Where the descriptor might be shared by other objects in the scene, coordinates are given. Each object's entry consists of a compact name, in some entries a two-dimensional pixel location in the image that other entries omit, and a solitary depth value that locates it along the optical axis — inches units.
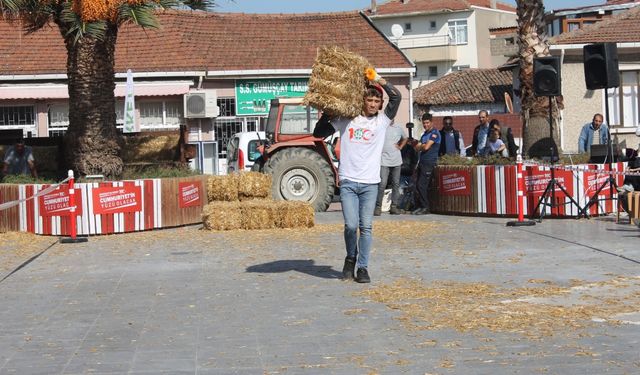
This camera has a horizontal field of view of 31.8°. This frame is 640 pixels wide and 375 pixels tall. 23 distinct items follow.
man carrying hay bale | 440.8
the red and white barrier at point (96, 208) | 706.2
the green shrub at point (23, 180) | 754.8
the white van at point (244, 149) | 1069.8
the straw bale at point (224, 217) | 701.9
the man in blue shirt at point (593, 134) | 877.8
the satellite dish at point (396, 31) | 2170.3
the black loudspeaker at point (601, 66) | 729.0
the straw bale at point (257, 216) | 703.1
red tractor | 855.1
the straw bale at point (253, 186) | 743.7
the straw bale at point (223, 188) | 742.5
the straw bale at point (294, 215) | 701.3
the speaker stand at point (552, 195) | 718.5
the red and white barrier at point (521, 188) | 734.5
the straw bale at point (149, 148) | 899.4
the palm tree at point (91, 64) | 732.0
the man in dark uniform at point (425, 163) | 815.1
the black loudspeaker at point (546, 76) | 733.3
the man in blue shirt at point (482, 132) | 862.5
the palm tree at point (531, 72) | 837.8
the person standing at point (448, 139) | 888.9
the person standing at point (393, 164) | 810.2
